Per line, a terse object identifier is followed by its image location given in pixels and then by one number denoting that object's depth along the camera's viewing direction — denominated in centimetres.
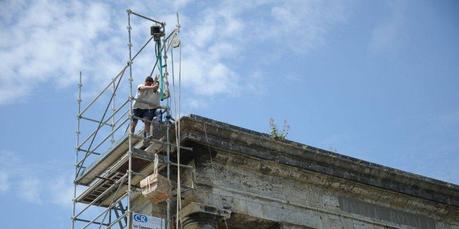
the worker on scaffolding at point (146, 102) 2003
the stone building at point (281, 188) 1975
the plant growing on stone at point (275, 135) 2143
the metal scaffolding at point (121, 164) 1942
